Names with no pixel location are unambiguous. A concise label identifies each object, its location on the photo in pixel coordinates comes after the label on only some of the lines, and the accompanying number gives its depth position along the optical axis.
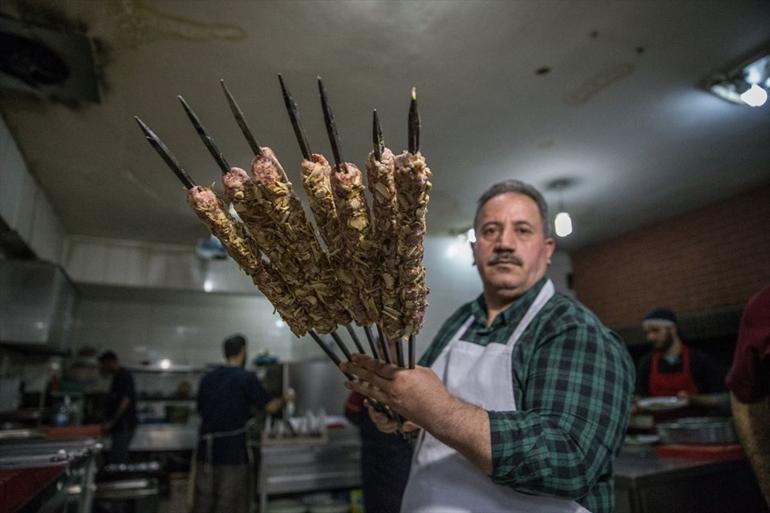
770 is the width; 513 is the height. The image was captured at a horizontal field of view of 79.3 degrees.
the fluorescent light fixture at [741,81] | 2.26
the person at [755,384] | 1.31
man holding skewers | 0.90
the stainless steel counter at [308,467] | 2.99
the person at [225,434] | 3.48
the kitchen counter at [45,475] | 1.18
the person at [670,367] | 3.31
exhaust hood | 4.04
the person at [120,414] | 4.87
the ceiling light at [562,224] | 3.80
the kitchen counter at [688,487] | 1.70
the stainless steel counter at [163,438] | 5.21
